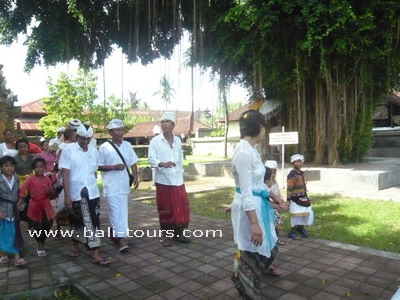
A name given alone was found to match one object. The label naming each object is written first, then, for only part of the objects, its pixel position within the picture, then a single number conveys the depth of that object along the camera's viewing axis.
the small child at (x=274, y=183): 4.35
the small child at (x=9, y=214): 3.94
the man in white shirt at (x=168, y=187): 4.68
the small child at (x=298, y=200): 4.80
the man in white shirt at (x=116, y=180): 4.43
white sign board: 8.73
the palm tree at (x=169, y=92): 53.05
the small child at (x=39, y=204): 4.21
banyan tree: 8.80
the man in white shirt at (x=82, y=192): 3.94
